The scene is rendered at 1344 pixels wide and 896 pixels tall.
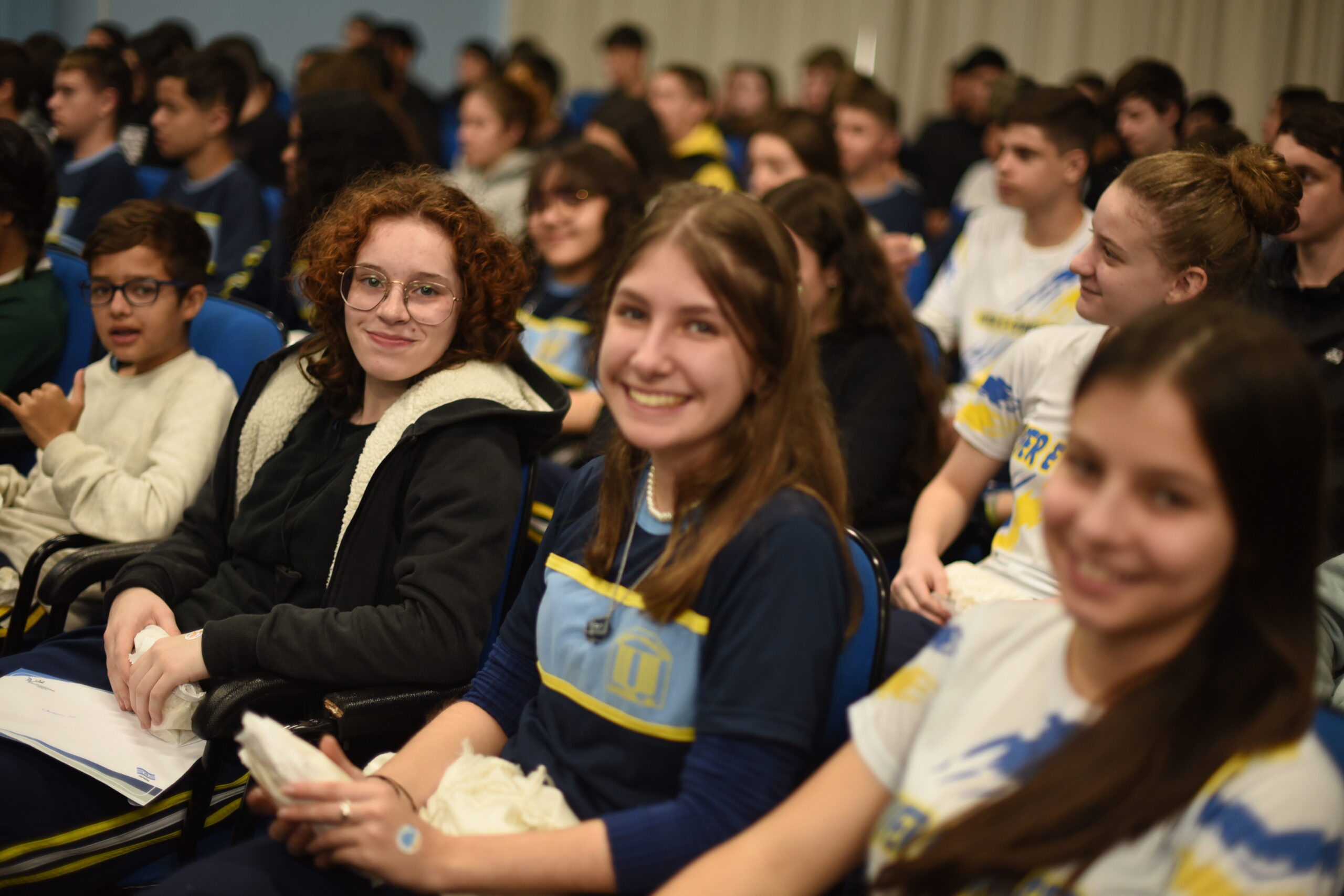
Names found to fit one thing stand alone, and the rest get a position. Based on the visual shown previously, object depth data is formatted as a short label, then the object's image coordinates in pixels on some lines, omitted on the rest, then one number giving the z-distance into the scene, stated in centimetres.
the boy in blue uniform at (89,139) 391
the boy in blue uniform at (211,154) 381
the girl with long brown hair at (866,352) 244
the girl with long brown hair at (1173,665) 86
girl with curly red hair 156
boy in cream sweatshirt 204
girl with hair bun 176
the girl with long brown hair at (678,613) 111
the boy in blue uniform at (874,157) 467
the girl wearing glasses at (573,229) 323
